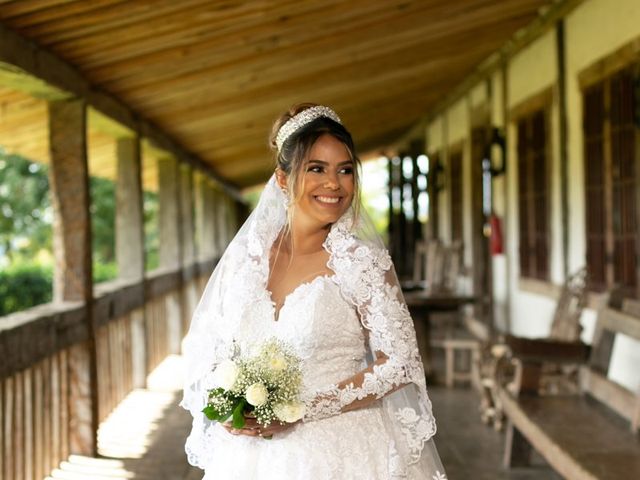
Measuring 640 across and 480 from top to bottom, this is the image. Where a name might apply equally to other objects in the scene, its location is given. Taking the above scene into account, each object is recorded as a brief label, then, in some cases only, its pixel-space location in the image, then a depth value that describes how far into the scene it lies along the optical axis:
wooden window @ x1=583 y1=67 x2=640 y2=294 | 6.25
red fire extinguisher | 10.15
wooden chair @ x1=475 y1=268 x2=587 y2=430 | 5.69
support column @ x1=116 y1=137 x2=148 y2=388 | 7.44
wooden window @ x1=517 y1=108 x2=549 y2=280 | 8.66
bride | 2.50
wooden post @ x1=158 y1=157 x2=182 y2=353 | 9.94
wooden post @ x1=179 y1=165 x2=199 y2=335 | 10.63
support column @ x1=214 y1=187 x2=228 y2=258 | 16.74
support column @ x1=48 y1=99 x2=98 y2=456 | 5.40
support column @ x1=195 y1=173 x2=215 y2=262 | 15.33
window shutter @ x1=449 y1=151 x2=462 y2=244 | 13.26
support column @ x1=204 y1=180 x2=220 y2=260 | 15.76
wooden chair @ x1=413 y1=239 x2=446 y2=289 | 10.45
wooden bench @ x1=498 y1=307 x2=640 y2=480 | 3.62
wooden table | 8.02
